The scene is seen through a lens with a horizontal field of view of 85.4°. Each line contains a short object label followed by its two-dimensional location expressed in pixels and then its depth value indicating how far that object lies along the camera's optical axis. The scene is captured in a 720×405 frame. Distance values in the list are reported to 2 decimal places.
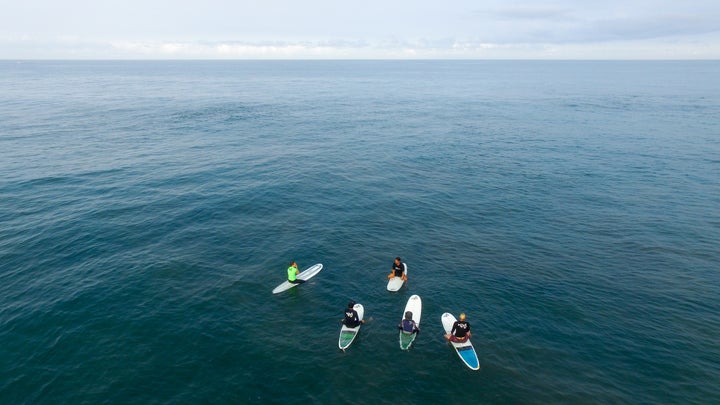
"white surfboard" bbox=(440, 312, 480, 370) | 26.84
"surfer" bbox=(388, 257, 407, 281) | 35.88
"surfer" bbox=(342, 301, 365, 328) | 29.25
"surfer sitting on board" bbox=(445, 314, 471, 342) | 27.84
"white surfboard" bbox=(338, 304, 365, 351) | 28.55
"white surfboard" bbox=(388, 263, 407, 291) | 35.25
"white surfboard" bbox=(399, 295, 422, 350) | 28.73
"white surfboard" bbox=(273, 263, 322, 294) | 35.19
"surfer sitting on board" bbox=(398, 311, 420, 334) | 29.08
